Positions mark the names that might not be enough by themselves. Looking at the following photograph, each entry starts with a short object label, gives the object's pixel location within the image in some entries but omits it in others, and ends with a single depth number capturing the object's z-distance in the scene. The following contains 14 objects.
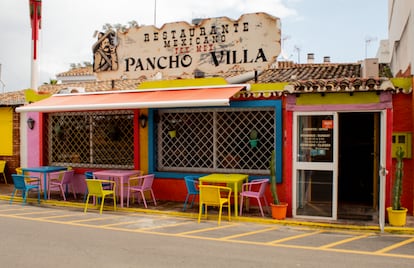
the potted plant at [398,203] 9.02
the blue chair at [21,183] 11.49
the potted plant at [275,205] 9.71
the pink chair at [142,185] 11.23
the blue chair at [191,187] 10.41
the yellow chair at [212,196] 9.45
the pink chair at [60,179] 12.58
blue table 12.29
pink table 11.26
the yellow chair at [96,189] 10.60
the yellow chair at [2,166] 15.38
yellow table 9.96
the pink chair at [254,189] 10.04
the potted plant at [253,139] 11.23
